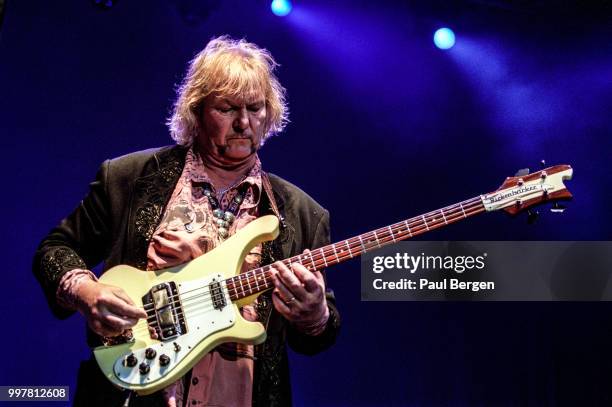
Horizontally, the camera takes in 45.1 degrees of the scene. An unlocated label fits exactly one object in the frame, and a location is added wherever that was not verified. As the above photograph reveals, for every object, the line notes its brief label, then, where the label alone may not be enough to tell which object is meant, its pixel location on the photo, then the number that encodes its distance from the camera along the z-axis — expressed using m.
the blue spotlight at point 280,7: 4.15
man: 2.18
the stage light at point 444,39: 4.19
